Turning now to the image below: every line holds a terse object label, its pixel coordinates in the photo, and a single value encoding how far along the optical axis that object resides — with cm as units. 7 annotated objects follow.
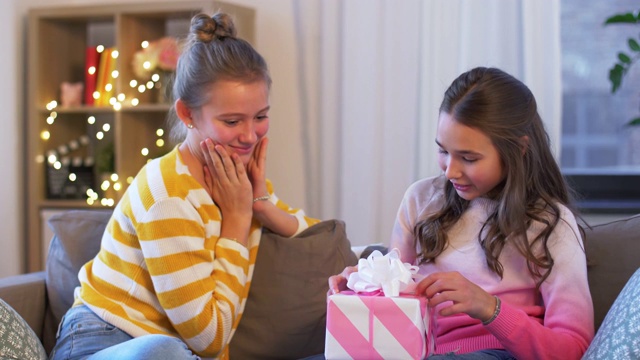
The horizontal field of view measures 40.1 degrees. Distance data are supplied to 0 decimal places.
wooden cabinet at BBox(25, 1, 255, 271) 366
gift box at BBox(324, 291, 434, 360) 154
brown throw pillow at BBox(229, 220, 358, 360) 208
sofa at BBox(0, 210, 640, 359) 194
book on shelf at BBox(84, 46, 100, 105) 382
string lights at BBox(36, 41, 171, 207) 369
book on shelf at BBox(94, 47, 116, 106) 376
